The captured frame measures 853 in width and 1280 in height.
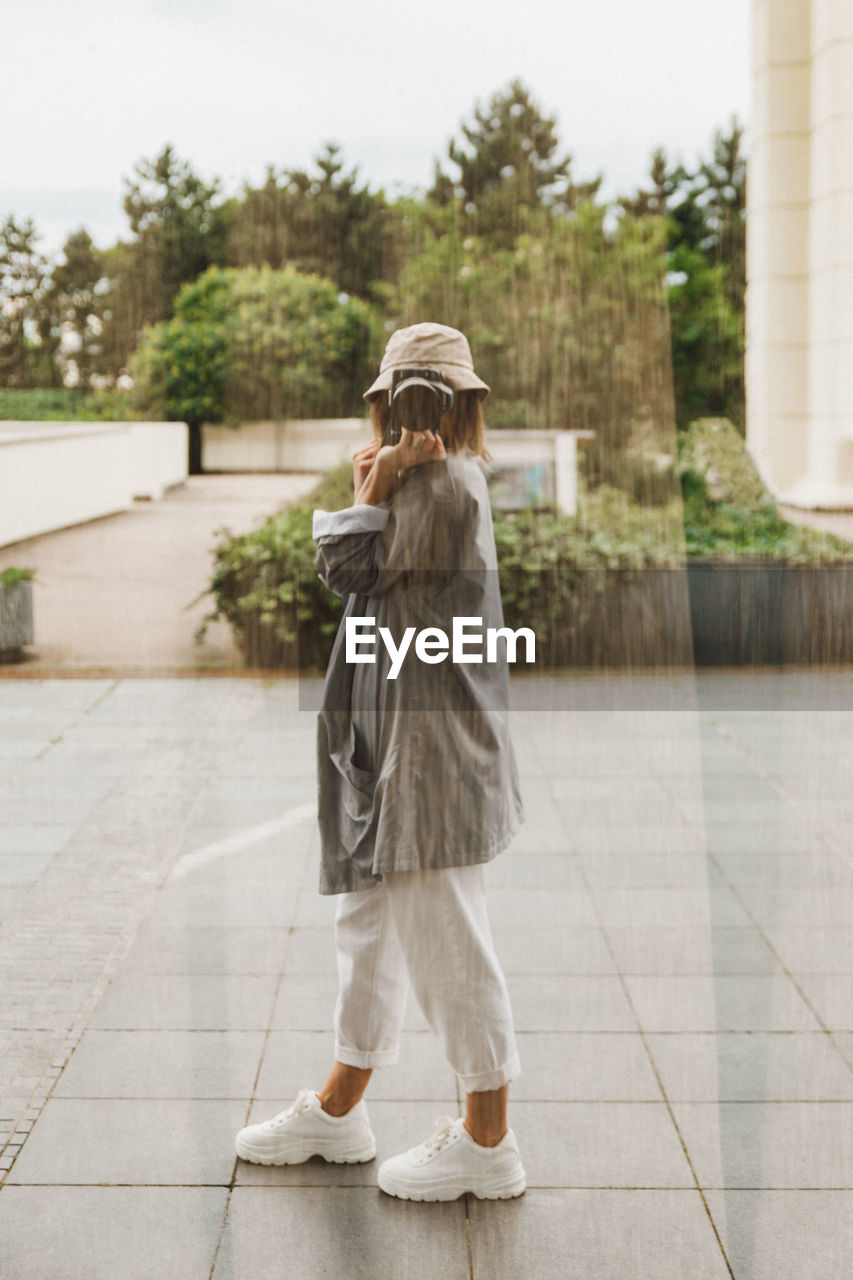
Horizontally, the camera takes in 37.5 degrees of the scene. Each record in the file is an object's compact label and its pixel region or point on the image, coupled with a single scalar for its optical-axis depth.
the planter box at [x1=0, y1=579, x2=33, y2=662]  8.34
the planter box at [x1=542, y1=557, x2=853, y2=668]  7.82
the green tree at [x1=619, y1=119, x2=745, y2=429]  6.36
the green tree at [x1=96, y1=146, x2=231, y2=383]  7.64
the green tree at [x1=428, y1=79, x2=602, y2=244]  9.98
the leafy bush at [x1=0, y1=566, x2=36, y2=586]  8.34
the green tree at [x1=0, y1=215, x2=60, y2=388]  6.70
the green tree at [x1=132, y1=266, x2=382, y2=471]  7.95
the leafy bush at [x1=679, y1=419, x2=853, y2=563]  8.01
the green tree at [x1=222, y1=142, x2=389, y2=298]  8.27
